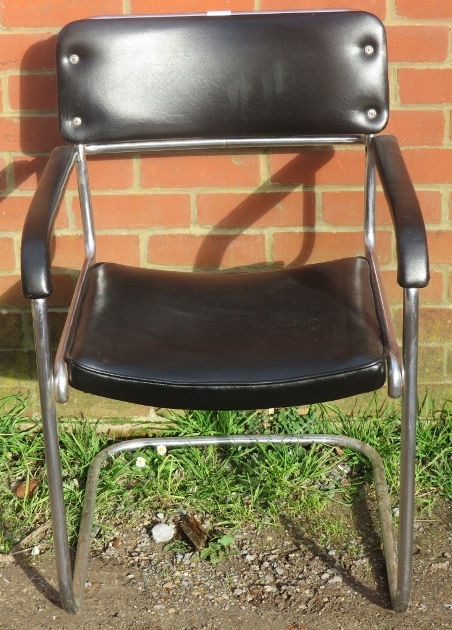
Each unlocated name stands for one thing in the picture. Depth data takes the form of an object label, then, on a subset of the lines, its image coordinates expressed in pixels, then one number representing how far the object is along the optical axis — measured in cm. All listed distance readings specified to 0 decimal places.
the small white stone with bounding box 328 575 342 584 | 198
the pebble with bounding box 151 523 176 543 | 212
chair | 164
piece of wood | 209
